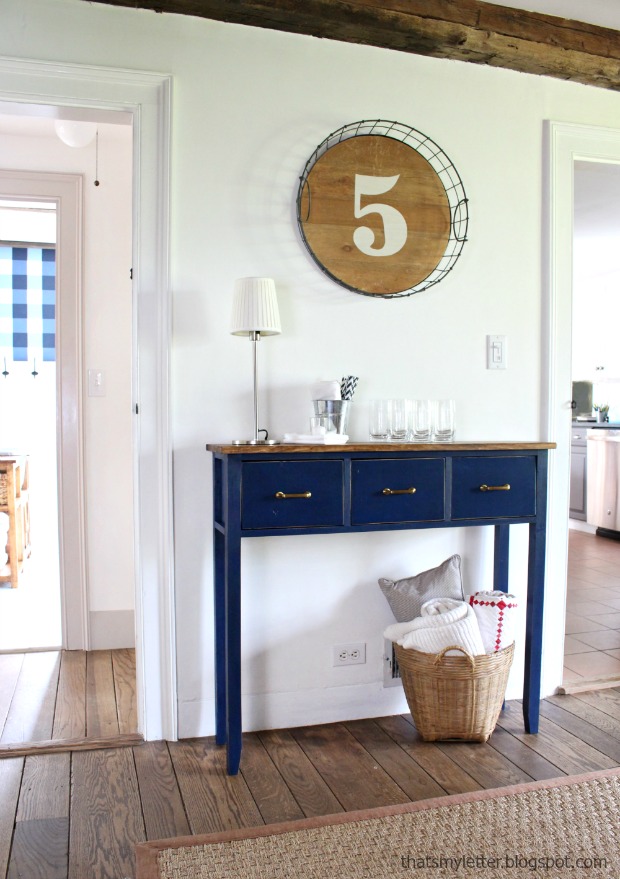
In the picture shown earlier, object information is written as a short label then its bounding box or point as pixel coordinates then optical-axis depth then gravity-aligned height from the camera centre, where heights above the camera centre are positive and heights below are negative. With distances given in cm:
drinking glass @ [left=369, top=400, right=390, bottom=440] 237 -5
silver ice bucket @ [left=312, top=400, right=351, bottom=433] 226 -1
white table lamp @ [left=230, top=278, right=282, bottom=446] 214 +28
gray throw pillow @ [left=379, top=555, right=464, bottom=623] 235 -58
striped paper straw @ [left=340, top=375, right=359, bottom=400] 235 +6
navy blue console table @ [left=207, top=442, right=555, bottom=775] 203 -26
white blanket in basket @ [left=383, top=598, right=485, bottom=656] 217 -66
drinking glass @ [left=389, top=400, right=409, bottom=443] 236 -5
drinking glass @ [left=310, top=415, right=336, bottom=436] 226 -5
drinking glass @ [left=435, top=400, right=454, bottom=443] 238 -5
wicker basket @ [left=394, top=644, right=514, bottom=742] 217 -83
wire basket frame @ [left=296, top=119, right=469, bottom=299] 242 +76
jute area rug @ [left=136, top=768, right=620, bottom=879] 160 -98
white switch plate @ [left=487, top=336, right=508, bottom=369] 258 +19
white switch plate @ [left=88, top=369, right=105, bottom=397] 320 +9
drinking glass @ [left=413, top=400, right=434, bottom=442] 238 -5
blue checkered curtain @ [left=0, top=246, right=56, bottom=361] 553 +73
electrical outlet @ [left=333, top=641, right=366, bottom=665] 243 -81
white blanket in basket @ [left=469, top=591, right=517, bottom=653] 225 -65
